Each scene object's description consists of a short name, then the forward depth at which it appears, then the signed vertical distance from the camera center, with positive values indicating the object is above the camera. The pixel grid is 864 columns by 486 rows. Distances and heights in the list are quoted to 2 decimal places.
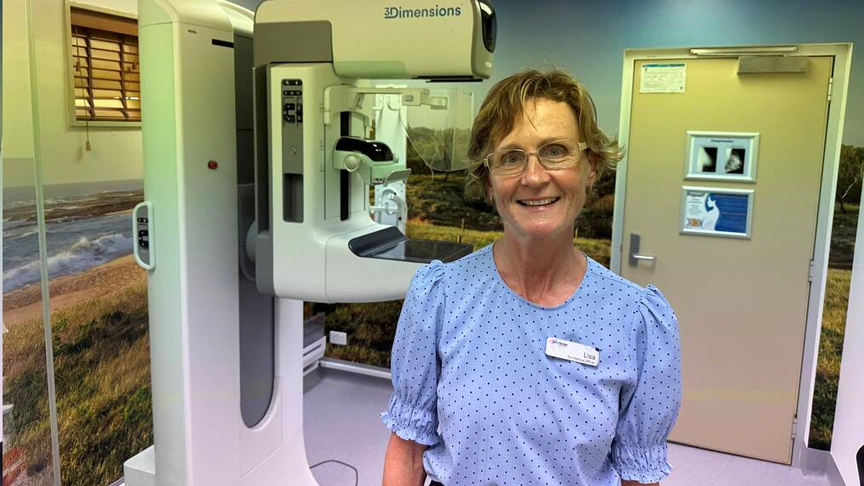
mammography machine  1.74 -0.05
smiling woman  1.04 -0.30
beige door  3.00 -0.42
